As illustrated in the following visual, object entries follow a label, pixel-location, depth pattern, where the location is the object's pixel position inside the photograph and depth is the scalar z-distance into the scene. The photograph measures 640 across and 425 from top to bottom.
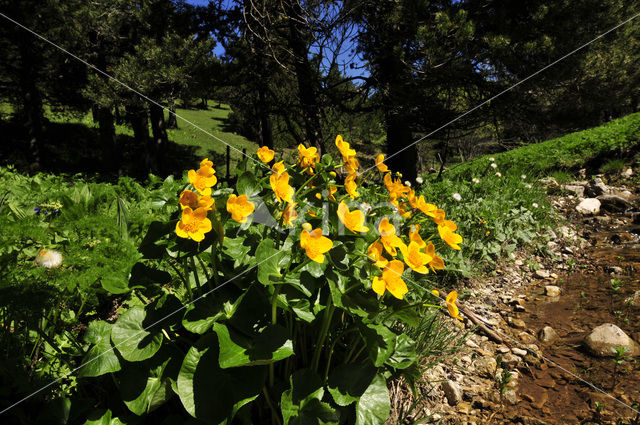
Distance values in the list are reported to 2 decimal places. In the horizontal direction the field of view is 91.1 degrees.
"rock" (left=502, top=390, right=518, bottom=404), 1.49
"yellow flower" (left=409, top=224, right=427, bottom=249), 1.00
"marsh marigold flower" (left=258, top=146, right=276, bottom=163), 1.16
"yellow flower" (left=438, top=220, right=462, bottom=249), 1.07
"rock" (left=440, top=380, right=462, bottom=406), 1.50
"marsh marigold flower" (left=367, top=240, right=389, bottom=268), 0.91
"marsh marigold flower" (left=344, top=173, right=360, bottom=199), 1.17
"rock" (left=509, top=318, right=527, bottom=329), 2.10
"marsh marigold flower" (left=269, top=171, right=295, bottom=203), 0.91
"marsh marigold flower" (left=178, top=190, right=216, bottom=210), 0.81
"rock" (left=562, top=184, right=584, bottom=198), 5.09
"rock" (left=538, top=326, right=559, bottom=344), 1.93
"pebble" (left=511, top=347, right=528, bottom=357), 1.82
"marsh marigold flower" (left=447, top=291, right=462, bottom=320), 0.96
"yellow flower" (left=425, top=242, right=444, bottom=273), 1.02
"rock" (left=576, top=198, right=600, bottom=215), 4.23
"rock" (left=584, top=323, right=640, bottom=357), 1.73
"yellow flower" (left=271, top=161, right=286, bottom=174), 1.10
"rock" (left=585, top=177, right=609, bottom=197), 4.87
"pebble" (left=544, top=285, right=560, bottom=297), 2.48
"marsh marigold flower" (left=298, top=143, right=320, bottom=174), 1.22
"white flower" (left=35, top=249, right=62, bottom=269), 1.32
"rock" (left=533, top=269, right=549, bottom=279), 2.81
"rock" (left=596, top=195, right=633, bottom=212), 4.20
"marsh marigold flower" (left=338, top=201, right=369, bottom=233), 0.94
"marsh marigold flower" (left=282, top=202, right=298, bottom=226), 0.98
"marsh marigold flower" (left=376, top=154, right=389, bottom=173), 1.30
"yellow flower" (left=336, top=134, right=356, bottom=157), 1.29
